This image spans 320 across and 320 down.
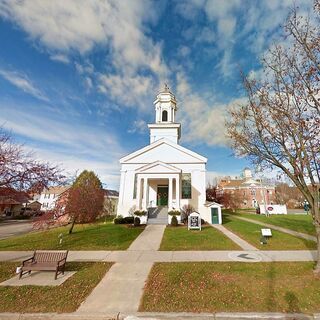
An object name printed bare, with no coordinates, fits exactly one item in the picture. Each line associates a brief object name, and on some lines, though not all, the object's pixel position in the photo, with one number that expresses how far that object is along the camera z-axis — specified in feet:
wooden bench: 24.31
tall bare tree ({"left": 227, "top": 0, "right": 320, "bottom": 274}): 24.34
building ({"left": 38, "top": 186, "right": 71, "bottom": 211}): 229.43
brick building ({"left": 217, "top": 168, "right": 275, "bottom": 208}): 220.84
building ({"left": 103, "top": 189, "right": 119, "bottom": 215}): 82.67
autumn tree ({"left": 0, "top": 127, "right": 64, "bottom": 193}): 28.97
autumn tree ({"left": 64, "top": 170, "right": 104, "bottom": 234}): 53.78
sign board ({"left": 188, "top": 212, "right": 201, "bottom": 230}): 57.28
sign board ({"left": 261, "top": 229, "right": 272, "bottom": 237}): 41.26
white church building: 73.56
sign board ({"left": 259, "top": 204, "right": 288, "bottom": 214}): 120.16
